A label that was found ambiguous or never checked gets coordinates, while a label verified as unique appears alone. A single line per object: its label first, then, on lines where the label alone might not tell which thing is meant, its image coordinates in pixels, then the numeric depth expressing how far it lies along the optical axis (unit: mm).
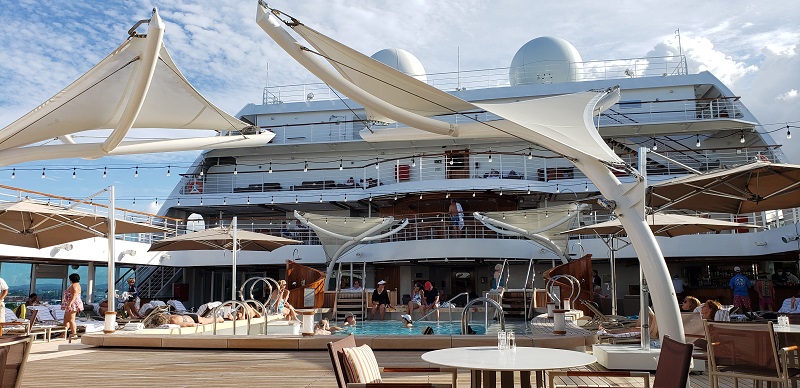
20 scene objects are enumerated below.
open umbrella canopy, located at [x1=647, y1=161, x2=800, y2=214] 6031
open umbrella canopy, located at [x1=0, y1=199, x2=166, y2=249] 8984
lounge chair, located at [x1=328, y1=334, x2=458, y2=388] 3477
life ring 24578
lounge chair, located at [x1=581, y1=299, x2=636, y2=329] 9797
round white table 3354
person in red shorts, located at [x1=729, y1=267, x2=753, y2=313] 12625
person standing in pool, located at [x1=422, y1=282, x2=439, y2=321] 15394
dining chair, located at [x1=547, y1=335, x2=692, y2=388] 3123
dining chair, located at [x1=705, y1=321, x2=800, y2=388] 4180
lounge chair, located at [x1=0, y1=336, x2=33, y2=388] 3457
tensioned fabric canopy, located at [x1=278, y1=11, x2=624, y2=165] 5871
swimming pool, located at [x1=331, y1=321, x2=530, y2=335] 12398
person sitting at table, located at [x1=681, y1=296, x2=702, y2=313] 9367
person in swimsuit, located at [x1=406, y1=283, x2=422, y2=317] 15055
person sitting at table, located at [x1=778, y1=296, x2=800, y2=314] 9780
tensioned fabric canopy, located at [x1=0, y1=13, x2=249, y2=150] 6035
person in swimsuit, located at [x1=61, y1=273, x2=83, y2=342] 10258
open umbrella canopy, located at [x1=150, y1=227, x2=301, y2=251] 13516
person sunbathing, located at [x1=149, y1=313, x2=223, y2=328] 10016
